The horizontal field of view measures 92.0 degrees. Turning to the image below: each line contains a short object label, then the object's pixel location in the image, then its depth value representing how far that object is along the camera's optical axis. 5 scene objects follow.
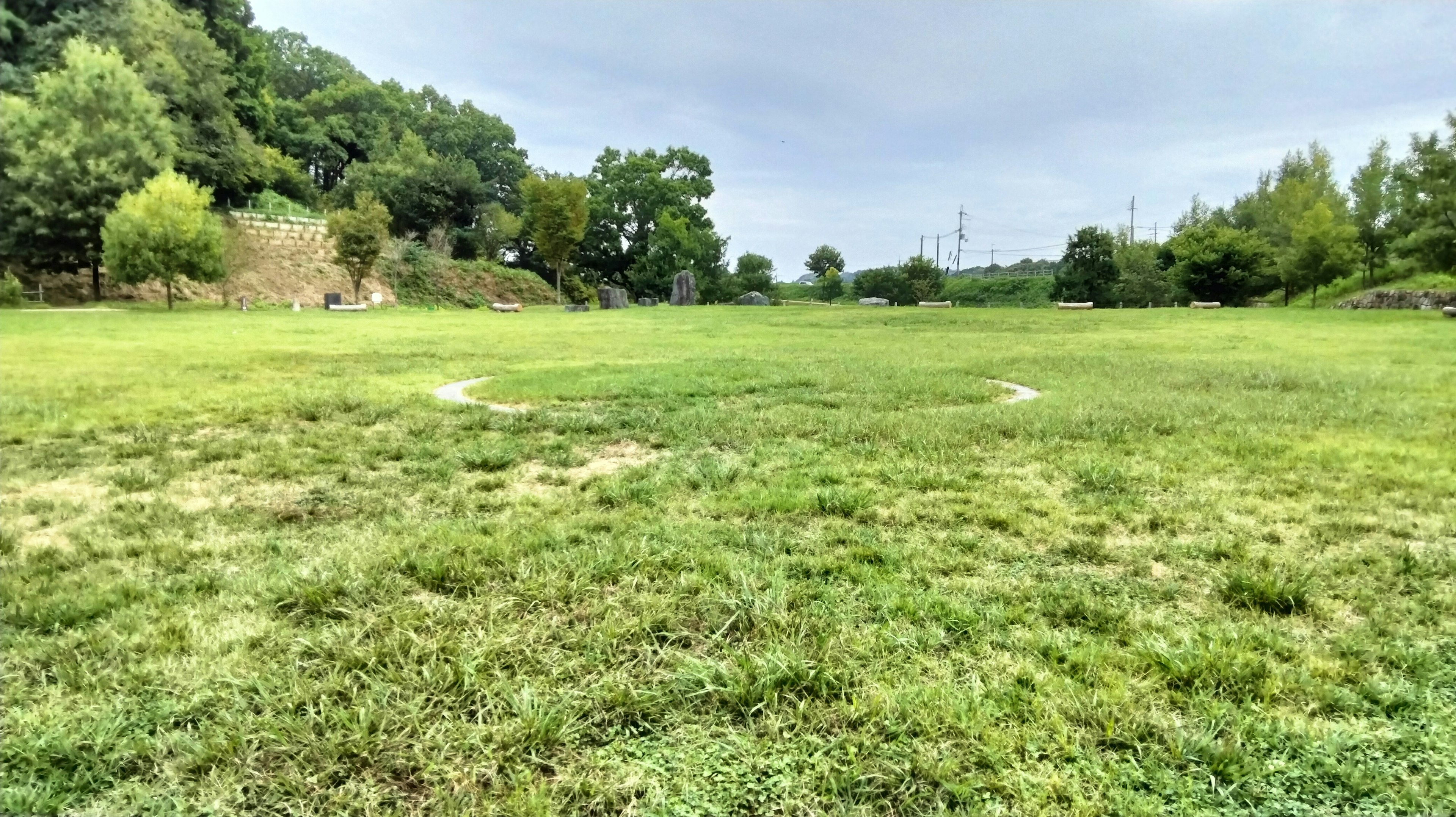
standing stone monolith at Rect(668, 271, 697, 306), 35.97
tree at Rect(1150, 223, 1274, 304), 36.56
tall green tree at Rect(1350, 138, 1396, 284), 31.28
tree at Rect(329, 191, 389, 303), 29.47
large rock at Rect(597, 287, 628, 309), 33.59
